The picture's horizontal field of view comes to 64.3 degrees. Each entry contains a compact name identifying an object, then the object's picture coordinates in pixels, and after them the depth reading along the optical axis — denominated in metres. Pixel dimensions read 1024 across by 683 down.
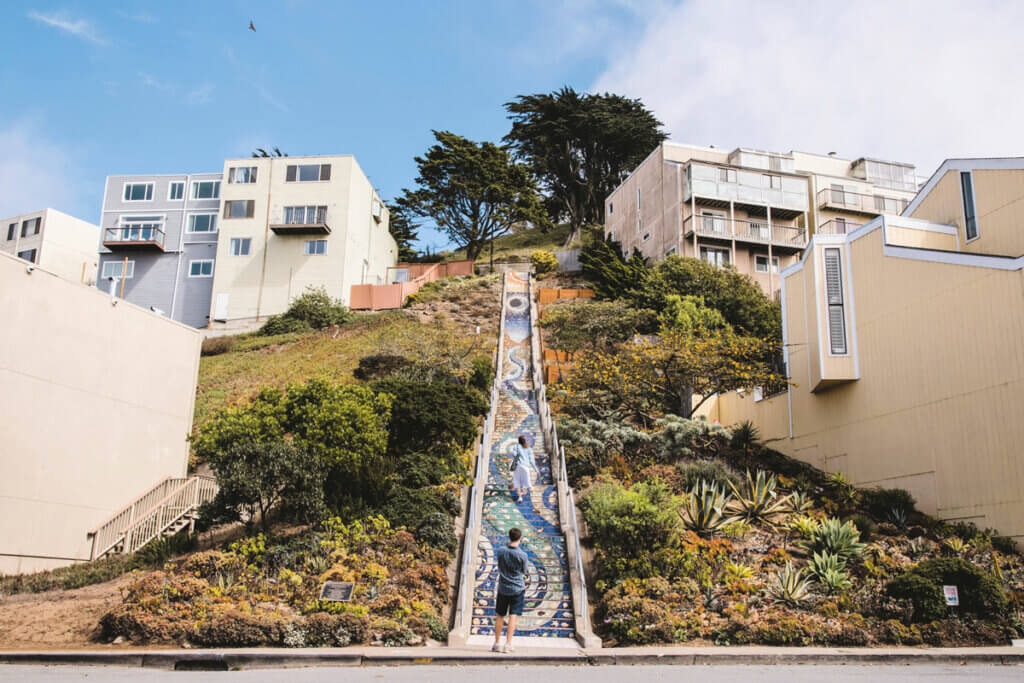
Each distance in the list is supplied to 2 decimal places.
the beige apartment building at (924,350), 15.79
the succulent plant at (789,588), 12.98
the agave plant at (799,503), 17.40
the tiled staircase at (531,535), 12.80
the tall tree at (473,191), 55.03
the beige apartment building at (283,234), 46.75
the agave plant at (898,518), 16.78
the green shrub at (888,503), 17.41
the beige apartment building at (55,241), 52.59
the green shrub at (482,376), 28.92
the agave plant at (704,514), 15.89
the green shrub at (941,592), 12.24
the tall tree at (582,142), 65.12
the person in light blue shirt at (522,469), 17.53
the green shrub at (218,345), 42.38
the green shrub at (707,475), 18.30
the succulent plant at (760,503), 17.02
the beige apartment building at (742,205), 45.34
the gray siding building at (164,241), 48.72
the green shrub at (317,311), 44.19
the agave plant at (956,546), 14.90
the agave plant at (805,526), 15.42
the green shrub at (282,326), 43.41
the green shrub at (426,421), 20.59
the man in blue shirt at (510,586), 10.70
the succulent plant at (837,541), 14.71
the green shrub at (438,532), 15.21
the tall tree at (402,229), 61.00
